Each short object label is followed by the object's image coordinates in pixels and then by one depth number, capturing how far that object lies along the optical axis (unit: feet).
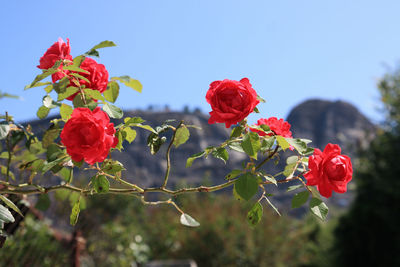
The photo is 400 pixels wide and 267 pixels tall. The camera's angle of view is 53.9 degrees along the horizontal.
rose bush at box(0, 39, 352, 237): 2.82
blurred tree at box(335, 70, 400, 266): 19.29
